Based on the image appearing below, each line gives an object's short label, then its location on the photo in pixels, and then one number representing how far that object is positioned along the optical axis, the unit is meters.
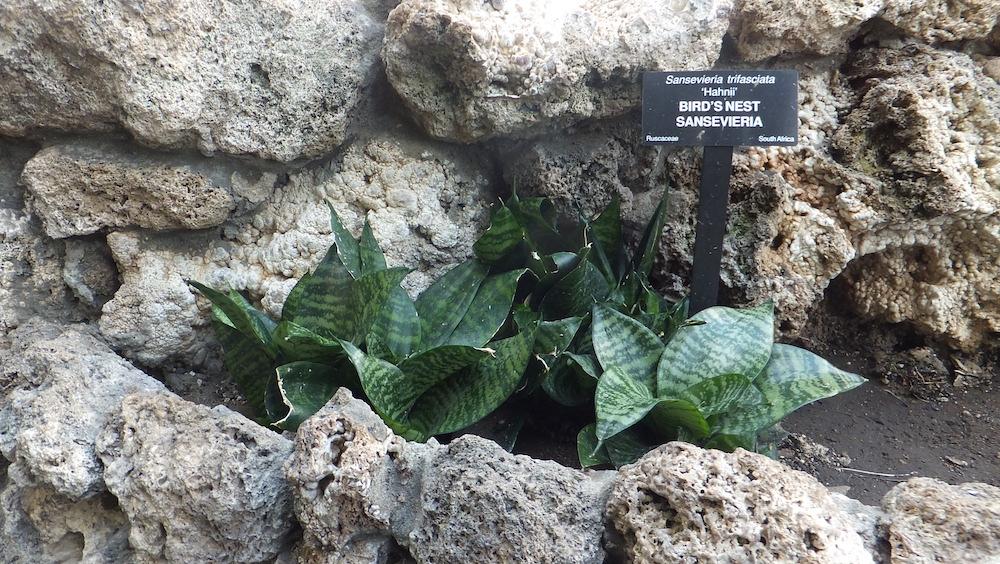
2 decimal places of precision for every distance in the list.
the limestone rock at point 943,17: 1.55
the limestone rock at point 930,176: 1.48
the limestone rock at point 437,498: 0.90
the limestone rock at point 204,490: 1.00
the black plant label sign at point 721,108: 1.30
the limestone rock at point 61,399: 1.08
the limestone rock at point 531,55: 1.37
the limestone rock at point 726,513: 0.84
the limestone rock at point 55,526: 1.12
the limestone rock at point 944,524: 0.83
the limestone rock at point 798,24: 1.52
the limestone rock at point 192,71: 1.26
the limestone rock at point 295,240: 1.47
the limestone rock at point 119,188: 1.39
